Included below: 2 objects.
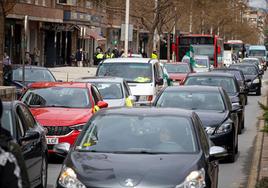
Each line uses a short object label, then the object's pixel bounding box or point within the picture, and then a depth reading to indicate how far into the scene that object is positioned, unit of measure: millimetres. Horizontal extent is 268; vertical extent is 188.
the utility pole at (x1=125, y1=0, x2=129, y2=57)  40312
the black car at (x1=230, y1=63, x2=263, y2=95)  38431
